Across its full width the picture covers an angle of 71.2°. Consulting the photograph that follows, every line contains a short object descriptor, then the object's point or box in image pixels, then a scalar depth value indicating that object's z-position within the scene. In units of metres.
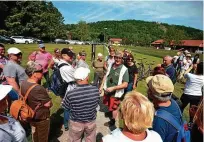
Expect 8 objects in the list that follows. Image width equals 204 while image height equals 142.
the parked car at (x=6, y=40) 22.00
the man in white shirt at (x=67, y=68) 2.99
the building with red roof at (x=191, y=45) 74.58
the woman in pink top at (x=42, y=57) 5.19
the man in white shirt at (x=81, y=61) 4.92
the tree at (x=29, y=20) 33.18
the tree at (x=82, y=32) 68.82
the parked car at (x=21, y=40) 27.20
